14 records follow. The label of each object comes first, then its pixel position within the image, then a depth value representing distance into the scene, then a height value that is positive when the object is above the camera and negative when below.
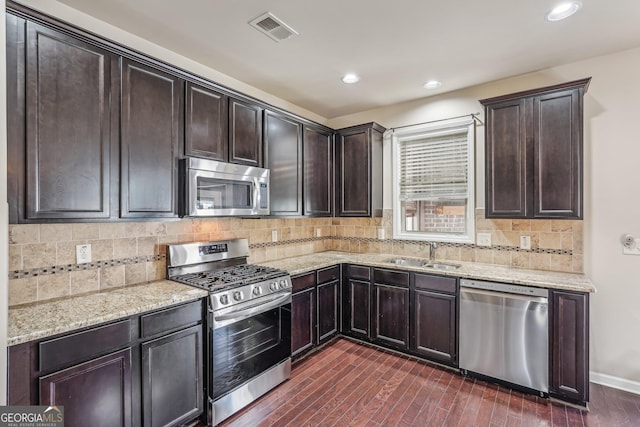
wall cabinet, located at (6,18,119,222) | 1.61 +0.51
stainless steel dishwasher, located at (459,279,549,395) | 2.47 -1.03
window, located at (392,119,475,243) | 3.43 +0.36
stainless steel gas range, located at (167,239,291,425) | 2.19 -0.87
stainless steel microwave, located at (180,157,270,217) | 2.33 +0.21
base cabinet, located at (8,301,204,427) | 1.50 -0.88
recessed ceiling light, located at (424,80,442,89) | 3.21 +1.35
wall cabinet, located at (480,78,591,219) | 2.56 +0.52
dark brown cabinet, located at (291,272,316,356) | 2.97 -1.00
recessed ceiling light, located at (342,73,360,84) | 3.07 +1.37
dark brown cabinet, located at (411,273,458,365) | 2.89 -1.03
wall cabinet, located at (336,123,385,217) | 3.79 +0.52
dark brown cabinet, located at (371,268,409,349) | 3.17 -1.02
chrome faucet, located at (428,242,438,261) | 3.51 -0.44
